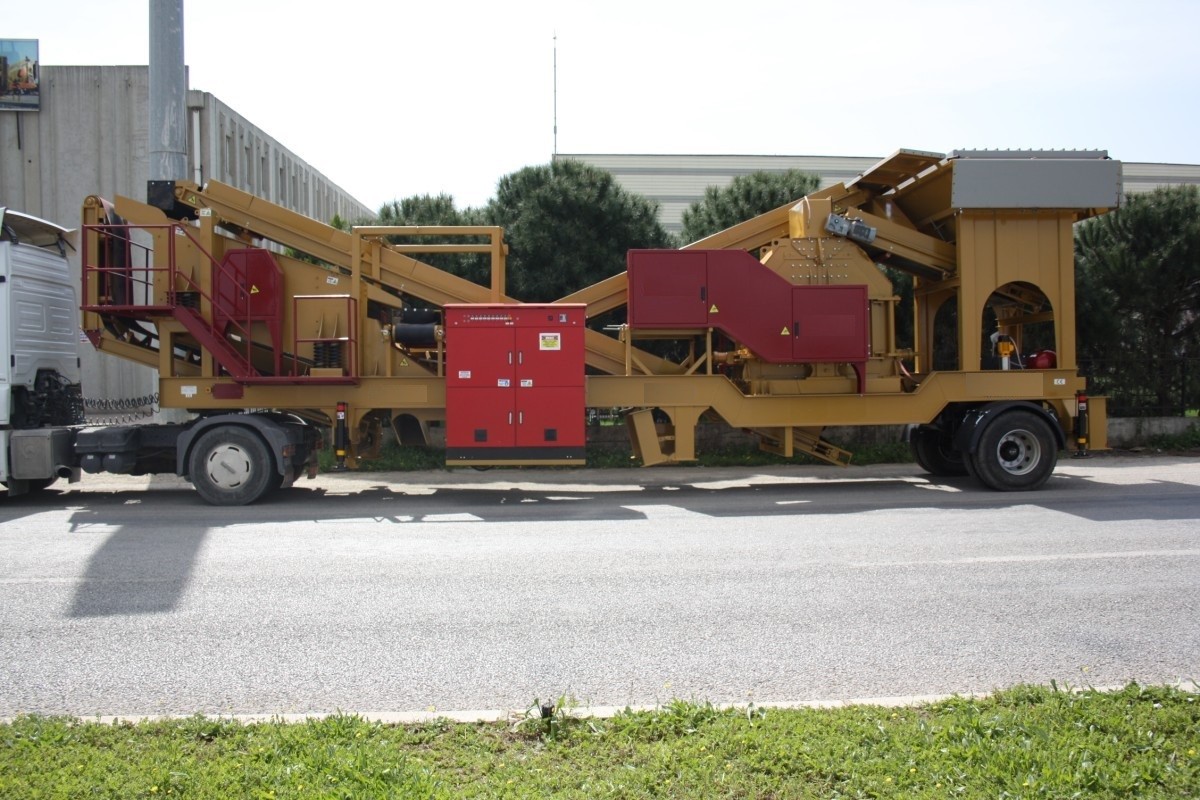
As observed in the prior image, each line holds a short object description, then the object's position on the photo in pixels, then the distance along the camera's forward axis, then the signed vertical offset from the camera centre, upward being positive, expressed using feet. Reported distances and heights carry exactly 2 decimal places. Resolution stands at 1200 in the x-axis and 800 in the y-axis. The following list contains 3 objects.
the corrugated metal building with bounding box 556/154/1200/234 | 140.05 +35.56
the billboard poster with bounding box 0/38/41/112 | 79.05 +28.39
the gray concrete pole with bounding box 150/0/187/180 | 48.37 +16.69
